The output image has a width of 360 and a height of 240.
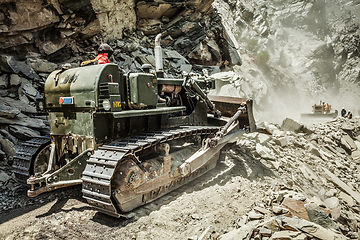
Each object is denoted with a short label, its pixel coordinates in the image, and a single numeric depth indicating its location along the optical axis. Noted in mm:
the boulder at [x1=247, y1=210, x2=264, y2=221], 4184
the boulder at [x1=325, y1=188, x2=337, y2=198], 6844
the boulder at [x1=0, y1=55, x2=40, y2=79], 9102
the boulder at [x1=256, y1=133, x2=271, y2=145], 8070
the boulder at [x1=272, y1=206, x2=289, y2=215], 4325
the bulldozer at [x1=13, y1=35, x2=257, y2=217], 3895
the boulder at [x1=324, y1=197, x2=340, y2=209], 6347
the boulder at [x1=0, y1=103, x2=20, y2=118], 7098
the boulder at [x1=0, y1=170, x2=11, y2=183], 5496
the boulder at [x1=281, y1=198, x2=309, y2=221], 4387
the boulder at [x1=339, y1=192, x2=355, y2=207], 6865
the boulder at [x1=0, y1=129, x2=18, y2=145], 6734
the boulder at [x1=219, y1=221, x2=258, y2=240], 3463
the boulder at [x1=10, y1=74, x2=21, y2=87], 8838
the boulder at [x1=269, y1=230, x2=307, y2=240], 3244
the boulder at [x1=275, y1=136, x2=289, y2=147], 8406
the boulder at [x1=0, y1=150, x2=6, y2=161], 6211
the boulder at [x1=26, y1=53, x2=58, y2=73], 10016
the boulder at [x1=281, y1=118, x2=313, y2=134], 10922
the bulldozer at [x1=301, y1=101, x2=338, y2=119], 16922
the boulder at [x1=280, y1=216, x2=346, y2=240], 3318
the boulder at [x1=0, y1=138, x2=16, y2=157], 6422
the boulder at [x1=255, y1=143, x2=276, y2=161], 7273
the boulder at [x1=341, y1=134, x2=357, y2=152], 11062
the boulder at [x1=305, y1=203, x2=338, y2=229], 4254
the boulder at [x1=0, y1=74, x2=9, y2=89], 8695
